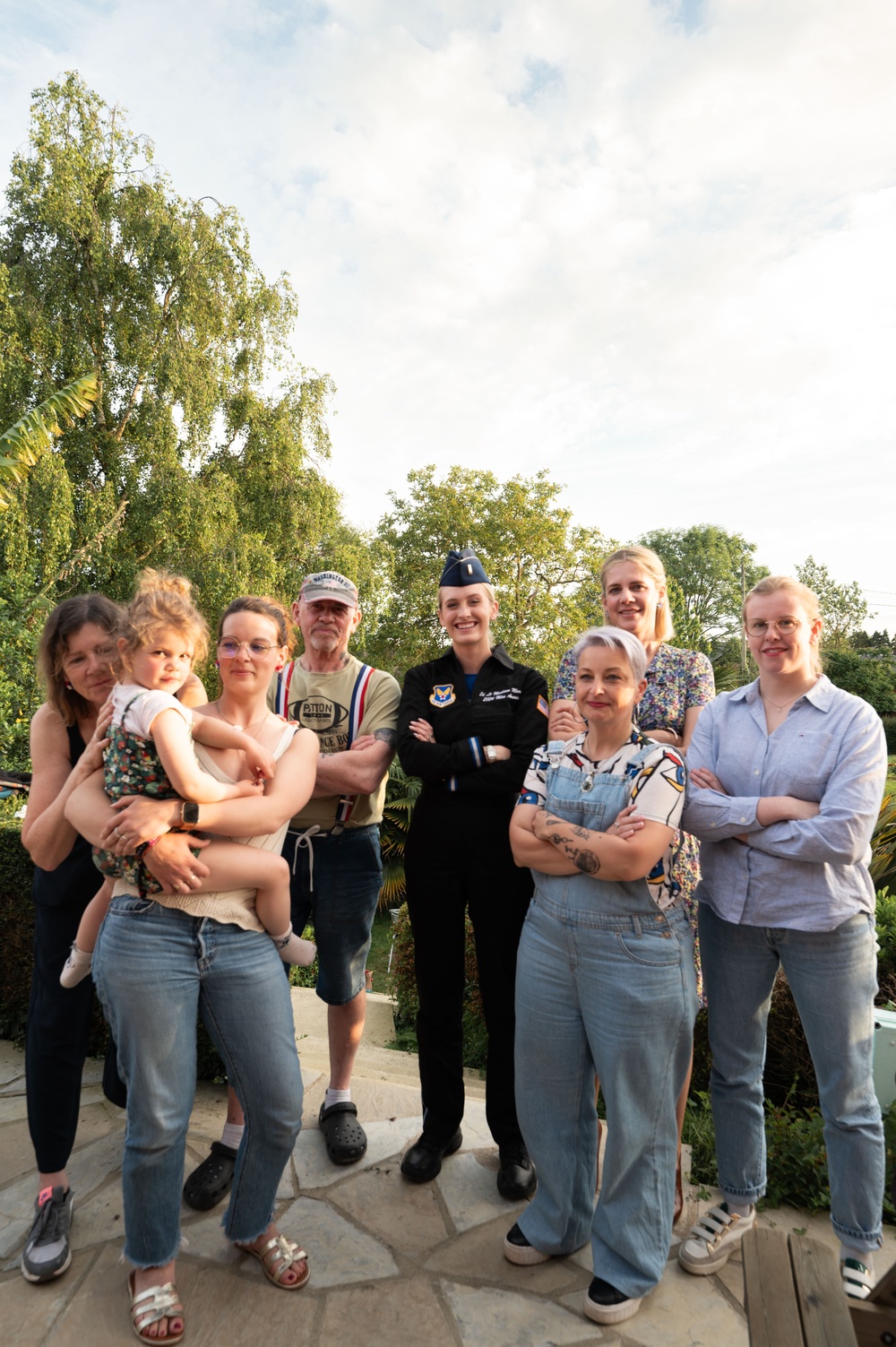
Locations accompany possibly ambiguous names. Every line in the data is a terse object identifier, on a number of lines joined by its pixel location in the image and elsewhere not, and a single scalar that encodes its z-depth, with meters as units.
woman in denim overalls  2.54
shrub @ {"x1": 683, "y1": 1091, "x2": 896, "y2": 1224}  3.39
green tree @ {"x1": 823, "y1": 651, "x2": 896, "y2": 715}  37.69
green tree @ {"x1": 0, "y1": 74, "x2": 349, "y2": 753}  18.08
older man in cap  3.44
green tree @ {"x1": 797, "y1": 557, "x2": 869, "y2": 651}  58.44
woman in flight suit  3.23
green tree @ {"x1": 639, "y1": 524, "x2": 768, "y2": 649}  57.06
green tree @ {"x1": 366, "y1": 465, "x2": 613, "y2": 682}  26.81
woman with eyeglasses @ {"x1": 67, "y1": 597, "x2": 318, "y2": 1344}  2.40
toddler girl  2.41
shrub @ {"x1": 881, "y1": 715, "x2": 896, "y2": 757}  36.84
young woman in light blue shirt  2.67
